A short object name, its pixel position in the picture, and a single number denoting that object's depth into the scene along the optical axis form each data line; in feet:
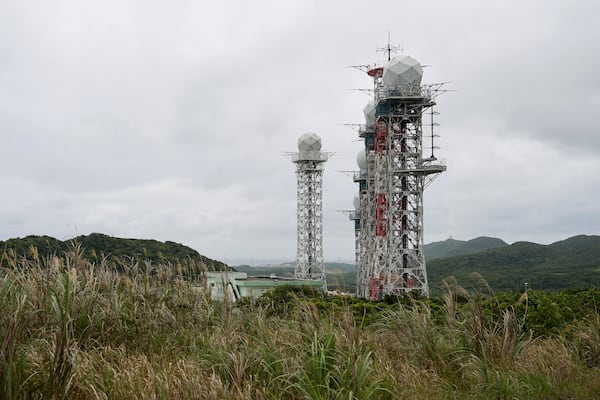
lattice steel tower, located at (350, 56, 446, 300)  117.39
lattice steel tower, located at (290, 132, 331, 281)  172.65
